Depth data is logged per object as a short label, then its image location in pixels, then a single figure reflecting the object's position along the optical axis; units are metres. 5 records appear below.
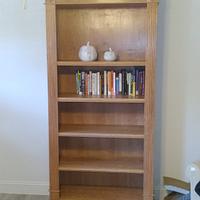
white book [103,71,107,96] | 2.73
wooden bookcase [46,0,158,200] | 2.56
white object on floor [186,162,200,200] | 2.29
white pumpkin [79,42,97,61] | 2.62
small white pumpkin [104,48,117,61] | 2.63
